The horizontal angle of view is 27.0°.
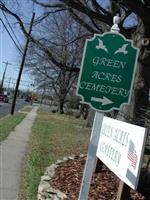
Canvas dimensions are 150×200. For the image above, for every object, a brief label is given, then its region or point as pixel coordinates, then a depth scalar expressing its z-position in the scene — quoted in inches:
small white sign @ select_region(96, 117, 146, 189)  135.9
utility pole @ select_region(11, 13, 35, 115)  907.3
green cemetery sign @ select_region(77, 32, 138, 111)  136.3
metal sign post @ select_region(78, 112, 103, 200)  137.1
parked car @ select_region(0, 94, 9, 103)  2049.7
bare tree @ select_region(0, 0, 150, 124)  345.5
